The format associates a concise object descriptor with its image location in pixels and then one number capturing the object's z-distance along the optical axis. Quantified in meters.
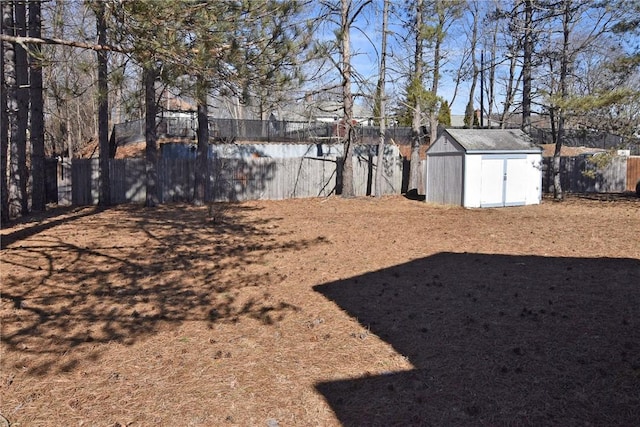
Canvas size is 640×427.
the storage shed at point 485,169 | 15.87
